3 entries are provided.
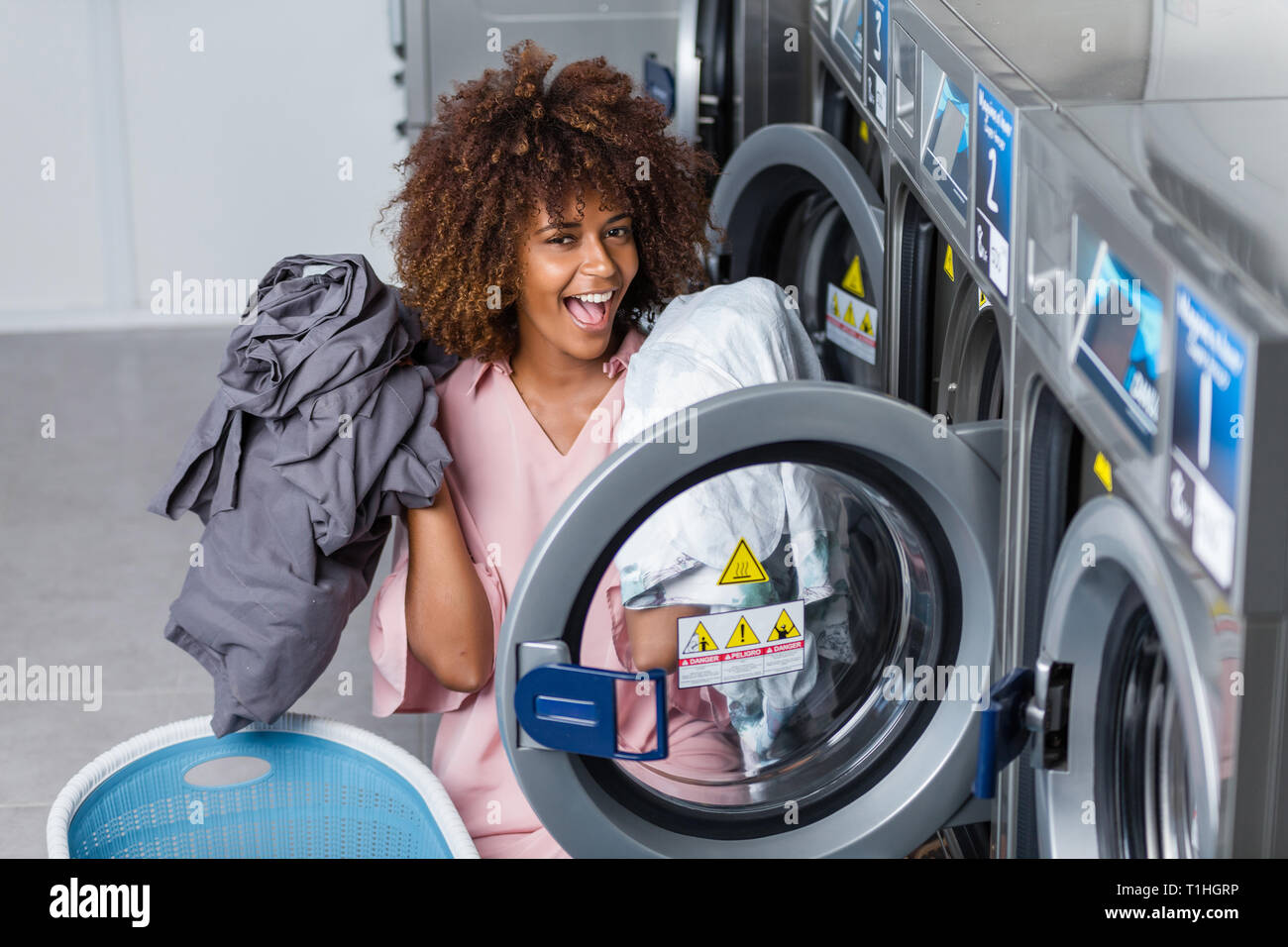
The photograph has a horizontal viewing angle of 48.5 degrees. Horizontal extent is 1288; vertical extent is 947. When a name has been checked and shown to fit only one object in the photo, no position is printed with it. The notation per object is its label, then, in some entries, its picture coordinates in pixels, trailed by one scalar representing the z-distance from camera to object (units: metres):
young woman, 1.60
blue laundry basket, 1.64
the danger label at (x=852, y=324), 2.14
